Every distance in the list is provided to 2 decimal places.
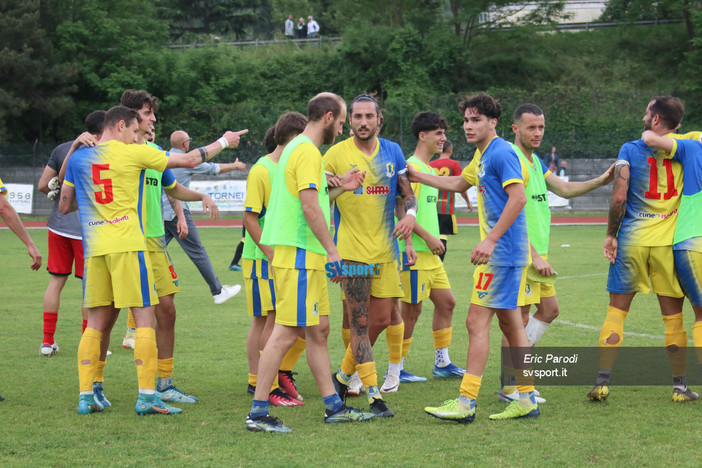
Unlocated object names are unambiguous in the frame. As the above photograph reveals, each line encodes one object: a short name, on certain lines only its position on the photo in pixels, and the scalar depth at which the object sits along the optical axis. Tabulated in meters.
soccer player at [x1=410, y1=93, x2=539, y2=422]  10.87
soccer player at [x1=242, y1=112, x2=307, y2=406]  12.63
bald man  16.47
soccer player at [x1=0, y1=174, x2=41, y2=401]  13.37
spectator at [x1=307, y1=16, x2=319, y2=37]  99.87
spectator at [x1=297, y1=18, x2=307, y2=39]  100.87
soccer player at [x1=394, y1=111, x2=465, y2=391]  14.25
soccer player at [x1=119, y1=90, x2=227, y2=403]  12.90
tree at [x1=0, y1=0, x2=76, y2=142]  74.00
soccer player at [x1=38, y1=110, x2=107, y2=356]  16.02
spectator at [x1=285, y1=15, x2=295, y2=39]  99.37
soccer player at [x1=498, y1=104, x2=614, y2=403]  12.40
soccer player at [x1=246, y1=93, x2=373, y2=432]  10.66
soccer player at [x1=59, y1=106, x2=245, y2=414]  11.56
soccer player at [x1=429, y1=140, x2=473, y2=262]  21.44
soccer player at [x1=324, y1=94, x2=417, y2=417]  11.95
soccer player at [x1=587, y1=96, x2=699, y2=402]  12.25
